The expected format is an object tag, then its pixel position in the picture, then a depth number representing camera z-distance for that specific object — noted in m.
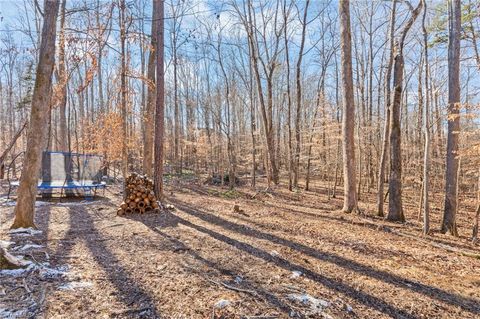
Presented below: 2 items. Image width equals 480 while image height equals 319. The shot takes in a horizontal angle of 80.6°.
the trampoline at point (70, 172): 7.80
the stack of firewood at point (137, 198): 6.24
